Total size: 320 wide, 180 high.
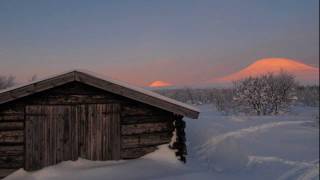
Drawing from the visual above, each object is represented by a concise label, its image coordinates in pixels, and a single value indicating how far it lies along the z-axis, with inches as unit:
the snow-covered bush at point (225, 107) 1901.7
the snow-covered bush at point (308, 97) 2751.0
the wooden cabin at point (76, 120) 386.9
